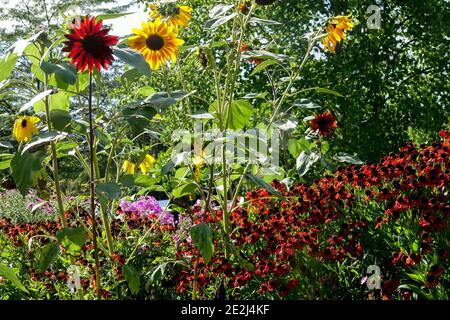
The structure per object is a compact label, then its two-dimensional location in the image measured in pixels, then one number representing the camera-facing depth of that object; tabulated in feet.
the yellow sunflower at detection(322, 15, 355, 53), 10.47
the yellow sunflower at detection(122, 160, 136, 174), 10.68
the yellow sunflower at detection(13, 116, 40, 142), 8.78
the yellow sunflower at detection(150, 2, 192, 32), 10.48
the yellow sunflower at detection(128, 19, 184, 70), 9.32
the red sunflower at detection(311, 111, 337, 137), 12.39
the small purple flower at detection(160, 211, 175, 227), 14.16
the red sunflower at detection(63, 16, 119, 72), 7.49
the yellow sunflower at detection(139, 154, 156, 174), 10.82
